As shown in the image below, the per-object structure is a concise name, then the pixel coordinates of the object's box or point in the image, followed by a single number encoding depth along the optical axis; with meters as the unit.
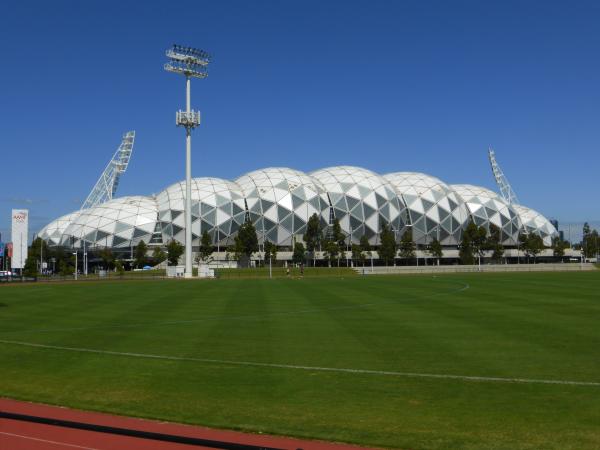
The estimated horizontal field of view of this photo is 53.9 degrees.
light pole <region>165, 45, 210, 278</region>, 70.94
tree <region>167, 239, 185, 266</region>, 95.75
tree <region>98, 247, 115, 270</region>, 101.19
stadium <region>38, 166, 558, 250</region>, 109.81
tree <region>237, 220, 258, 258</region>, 98.62
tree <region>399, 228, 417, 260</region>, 109.88
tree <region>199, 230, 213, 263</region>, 100.06
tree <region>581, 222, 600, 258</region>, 137.75
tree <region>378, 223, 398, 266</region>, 104.56
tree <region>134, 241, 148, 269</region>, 99.25
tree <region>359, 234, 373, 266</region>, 106.00
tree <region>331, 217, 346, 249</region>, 105.94
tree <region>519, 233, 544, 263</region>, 121.56
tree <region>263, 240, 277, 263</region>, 97.62
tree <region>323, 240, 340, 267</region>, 102.81
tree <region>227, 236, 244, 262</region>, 98.62
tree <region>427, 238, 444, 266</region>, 112.19
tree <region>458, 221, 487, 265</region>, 109.38
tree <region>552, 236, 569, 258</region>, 127.28
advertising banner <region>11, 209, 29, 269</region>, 57.66
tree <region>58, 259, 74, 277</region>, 78.55
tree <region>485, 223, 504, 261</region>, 114.56
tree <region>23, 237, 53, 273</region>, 101.93
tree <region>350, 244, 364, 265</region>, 103.50
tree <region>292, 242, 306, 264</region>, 99.44
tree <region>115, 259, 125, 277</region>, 73.46
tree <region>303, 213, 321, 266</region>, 104.56
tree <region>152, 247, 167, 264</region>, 99.75
